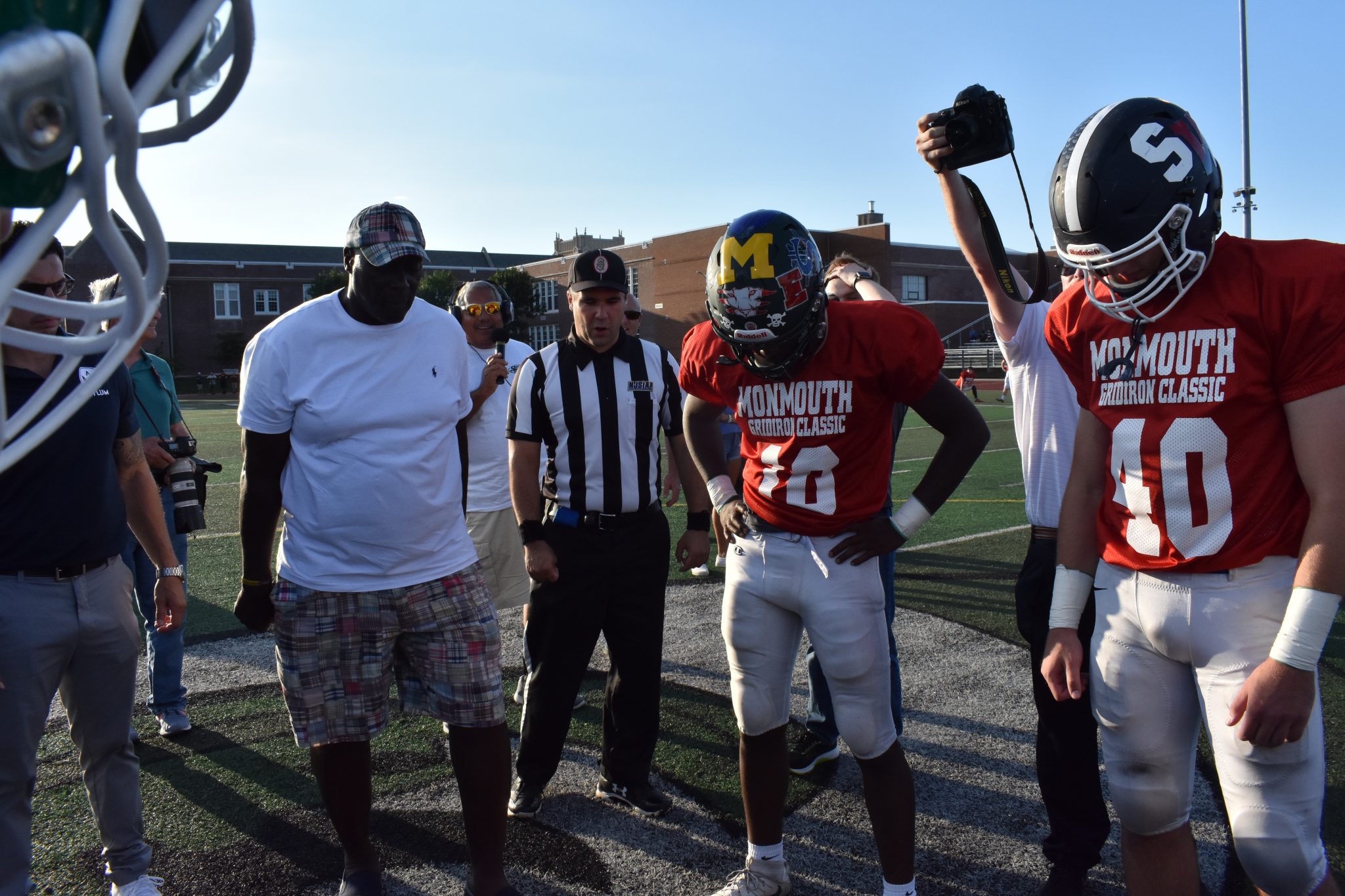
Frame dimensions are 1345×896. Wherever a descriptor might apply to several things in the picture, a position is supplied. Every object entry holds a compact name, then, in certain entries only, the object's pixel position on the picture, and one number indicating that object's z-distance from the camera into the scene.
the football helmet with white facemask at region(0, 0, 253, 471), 0.92
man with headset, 5.18
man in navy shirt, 2.69
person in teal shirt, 4.41
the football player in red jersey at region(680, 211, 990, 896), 2.79
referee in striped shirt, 3.75
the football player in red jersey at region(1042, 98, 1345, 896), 1.97
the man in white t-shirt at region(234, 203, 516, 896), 2.97
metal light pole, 20.94
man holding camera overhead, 3.03
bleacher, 46.59
